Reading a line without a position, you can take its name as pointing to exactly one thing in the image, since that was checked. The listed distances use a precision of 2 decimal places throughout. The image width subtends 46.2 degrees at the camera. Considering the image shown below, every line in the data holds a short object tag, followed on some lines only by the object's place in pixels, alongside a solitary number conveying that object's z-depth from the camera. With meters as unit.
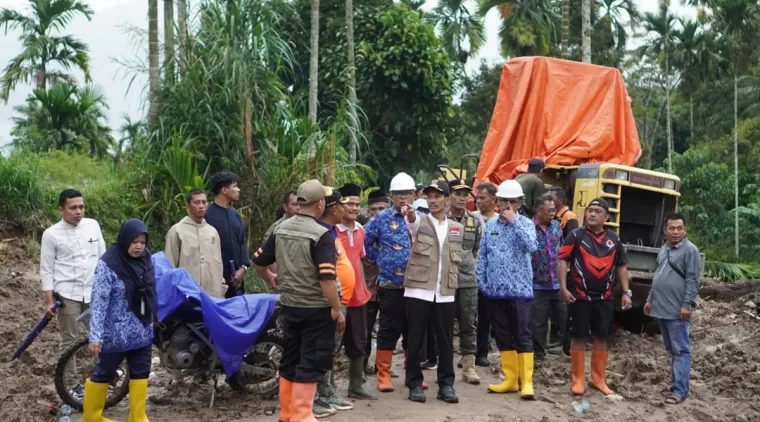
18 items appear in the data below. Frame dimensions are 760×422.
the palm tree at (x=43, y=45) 26.95
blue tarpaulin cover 6.98
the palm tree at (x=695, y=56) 38.59
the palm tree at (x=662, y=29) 39.72
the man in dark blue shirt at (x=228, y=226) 8.22
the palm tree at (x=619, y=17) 33.06
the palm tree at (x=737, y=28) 34.88
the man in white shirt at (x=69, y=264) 7.51
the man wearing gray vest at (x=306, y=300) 6.45
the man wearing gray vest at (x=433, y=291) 7.60
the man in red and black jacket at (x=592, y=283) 8.05
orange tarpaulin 11.60
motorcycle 7.07
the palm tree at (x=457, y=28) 33.59
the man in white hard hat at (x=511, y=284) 7.96
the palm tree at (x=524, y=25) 29.77
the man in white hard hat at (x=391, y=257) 7.85
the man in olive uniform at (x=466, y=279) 8.52
